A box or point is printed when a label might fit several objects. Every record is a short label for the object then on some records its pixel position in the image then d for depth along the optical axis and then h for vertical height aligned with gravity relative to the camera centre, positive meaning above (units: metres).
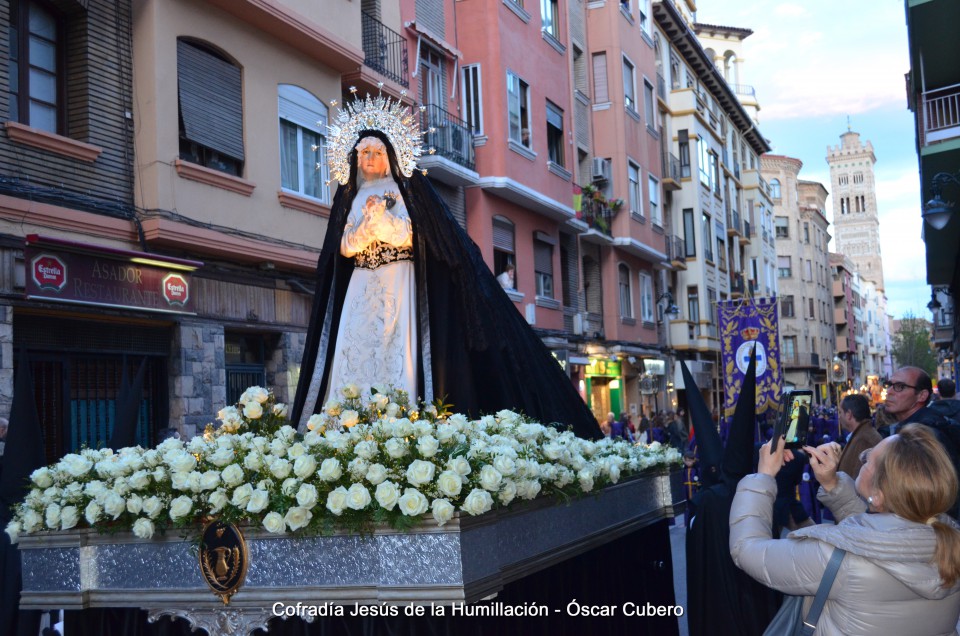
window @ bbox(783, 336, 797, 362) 58.46 +1.88
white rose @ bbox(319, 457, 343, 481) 3.38 -0.24
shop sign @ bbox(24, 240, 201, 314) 9.99 +1.42
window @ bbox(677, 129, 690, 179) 34.78 +8.21
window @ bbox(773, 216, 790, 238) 60.53 +9.56
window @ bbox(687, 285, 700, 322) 35.00 +2.88
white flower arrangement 3.28 -0.28
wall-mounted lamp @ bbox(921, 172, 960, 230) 13.12 +2.22
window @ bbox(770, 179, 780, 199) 60.31 +11.81
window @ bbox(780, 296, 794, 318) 56.64 +4.23
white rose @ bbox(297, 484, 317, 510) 3.28 -0.32
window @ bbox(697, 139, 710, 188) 35.72 +8.24
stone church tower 114.38 +20.31
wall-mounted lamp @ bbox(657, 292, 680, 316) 26.07 +2.08
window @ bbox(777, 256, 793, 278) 60.50 +6.87
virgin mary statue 5.18 +0.48
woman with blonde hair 2.73 -0.51
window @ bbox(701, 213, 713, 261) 35.84 +5.38
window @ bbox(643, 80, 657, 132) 30.91 +8.84
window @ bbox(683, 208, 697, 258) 34.91 +5.30
